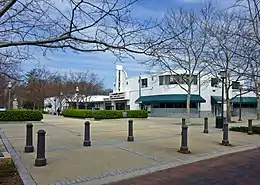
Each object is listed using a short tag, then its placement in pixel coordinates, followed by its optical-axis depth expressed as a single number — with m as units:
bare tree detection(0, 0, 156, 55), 5.20
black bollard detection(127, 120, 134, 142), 11.90
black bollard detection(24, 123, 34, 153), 8.92
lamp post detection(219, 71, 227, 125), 19.84
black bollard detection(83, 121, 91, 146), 10.53
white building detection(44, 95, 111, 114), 57.24
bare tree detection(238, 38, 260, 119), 14.15
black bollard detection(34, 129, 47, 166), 7.20
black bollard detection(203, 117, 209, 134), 16.45
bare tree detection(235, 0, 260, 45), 12.08
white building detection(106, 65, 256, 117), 43.88
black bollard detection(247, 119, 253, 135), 16.23
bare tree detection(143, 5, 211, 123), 21.80
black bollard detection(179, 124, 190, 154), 9.54
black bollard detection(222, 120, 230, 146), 11.76
